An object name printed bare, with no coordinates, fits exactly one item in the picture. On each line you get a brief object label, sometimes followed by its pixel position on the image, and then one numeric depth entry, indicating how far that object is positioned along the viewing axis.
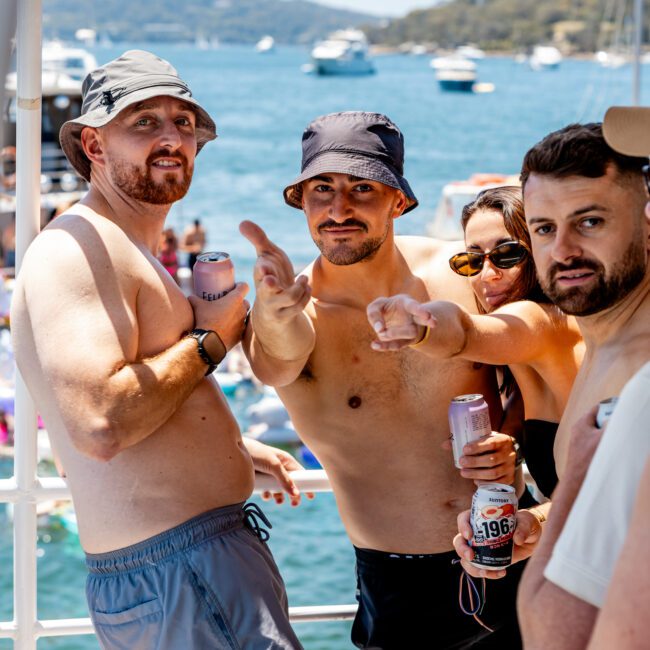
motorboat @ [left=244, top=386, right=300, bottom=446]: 14.97
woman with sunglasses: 2.30
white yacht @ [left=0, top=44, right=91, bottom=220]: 19.69
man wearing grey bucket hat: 2.22
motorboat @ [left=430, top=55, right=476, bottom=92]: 89.19
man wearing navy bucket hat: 2.81
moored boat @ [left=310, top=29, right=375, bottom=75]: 100.19
